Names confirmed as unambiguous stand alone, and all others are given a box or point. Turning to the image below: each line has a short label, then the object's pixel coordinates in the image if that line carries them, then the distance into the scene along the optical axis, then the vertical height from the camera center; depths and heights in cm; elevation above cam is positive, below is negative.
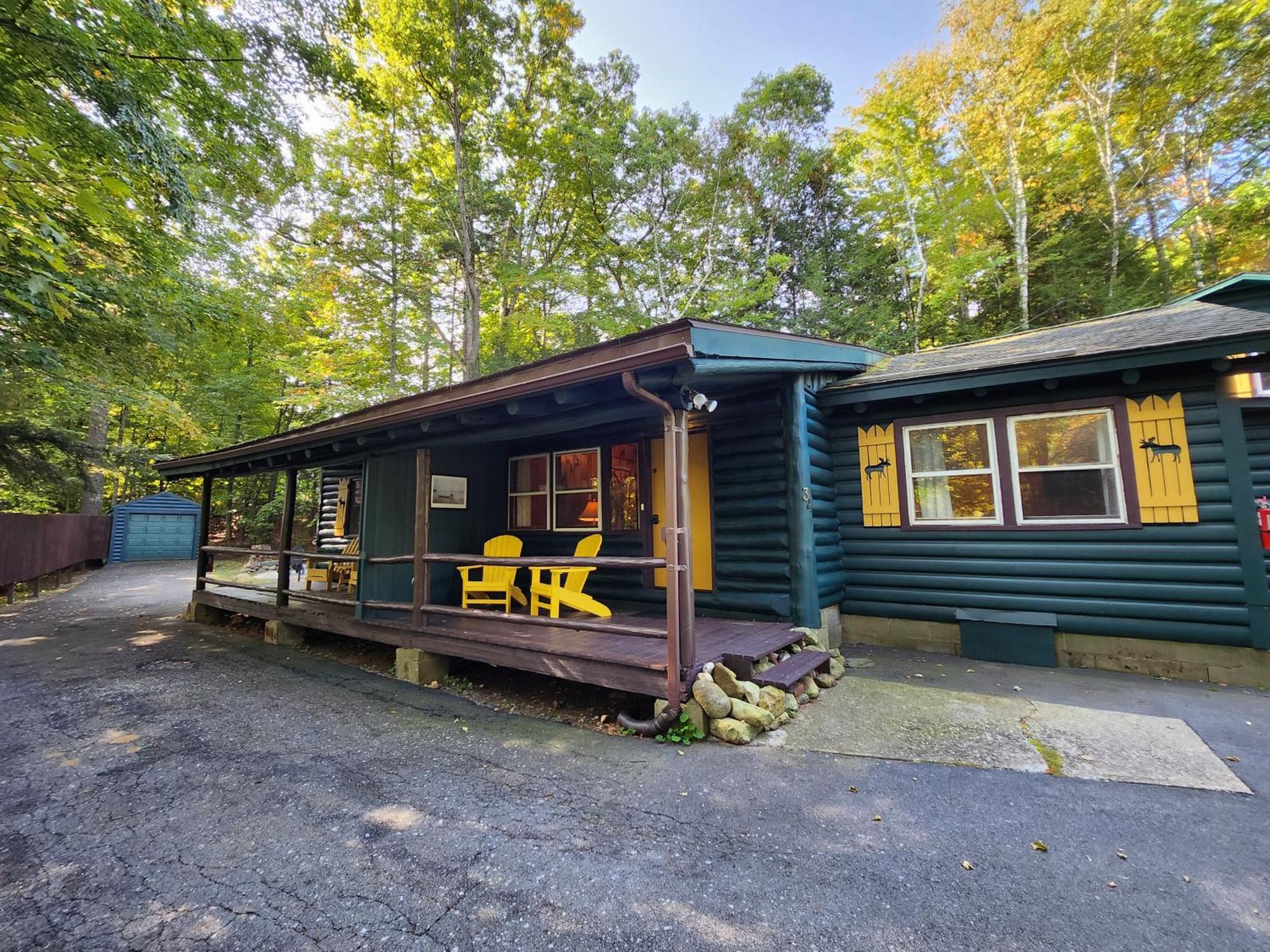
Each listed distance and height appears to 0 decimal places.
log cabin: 400 +27
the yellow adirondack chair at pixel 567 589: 502 -63
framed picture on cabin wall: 623 +45
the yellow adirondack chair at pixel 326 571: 858 -74
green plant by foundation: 333 -137
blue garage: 1644 +13
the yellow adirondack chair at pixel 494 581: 568 -61
